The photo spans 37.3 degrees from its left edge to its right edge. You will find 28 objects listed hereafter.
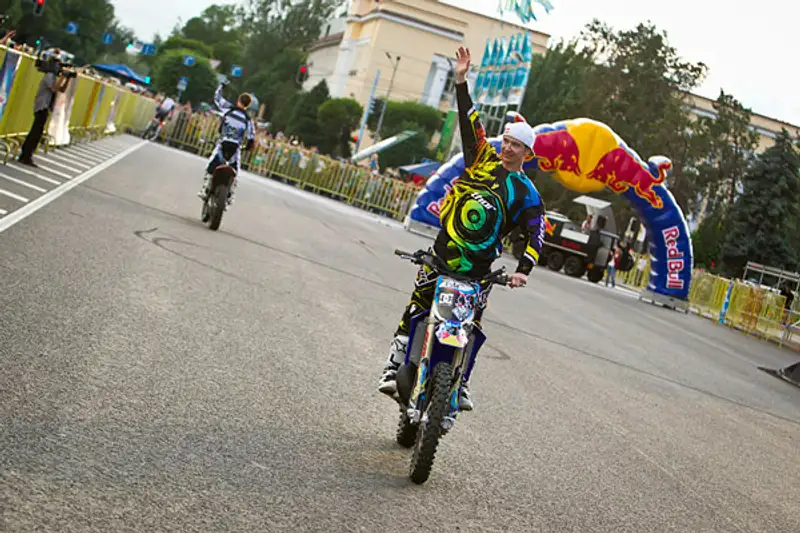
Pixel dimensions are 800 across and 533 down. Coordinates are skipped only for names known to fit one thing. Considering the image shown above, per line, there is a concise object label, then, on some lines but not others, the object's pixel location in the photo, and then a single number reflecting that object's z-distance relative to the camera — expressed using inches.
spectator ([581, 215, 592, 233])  1678.8
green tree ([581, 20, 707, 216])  2662.4
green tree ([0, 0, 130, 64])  3159.0
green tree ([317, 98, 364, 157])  3289.9
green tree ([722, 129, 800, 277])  2466.8
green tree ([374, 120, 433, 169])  2950.3
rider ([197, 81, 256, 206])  654.5
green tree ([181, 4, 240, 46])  5954.7
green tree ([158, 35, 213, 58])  4874.5
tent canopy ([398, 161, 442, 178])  1859.1
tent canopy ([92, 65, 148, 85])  2697.3
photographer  694.5
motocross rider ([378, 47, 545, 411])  254.8
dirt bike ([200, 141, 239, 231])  640.4
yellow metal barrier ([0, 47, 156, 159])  682.8
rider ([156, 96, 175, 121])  1815.9
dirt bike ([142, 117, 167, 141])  1814.7
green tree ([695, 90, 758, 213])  2719.0
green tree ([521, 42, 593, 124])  3036.4
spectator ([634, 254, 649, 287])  2006.6
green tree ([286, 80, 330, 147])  3361.2
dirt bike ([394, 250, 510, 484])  234.8
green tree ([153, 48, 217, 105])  4099.4
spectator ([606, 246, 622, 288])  1647.4
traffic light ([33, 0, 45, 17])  2179.5
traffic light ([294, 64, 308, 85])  4197.8
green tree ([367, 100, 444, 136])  3324.3
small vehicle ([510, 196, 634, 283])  1633.9
